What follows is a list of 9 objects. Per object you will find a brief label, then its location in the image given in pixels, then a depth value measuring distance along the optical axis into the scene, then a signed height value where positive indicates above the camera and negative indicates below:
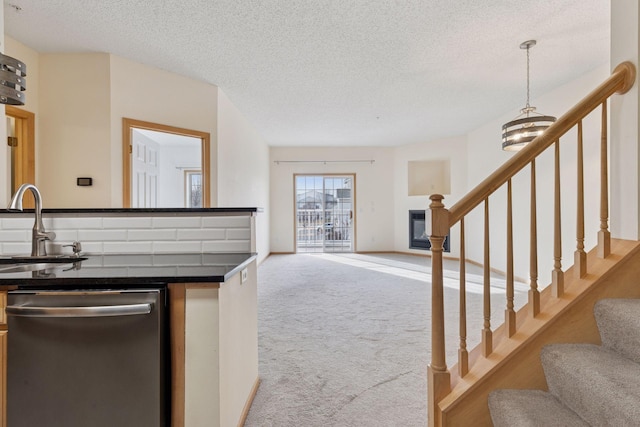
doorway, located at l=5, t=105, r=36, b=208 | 3.37 +0.71
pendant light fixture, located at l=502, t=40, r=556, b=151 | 2.90 +0.77
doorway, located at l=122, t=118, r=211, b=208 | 3.69 +0.83
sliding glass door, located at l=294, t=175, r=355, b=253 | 8.56 +0.01
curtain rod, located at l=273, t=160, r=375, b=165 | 8.42 +1.38
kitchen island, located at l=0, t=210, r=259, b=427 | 1.21 -0.25
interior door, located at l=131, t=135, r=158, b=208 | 3.96 +0.56
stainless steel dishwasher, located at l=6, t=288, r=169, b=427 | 1.15 -0.51
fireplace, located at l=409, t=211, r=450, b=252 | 7.80 -0.45
